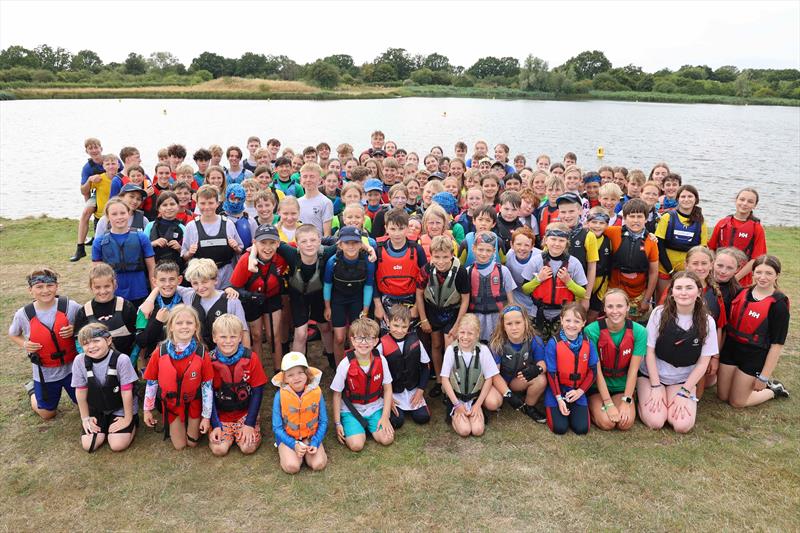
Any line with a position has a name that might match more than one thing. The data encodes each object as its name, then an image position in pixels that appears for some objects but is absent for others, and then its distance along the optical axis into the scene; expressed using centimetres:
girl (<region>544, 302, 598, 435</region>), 483
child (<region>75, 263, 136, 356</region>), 481
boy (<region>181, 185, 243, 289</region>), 558
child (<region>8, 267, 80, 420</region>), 480
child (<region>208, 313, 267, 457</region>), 452
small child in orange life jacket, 430
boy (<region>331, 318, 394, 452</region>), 466
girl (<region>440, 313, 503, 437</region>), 486
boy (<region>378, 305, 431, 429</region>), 491
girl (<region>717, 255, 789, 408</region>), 502
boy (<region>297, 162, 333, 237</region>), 687
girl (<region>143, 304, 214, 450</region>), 440
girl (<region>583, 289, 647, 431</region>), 488
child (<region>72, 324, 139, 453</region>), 448
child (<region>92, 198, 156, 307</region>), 545
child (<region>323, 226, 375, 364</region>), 529
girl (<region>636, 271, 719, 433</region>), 483
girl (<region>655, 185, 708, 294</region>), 616
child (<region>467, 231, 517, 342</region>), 529
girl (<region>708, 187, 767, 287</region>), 624
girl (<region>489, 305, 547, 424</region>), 500
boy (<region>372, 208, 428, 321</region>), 533
